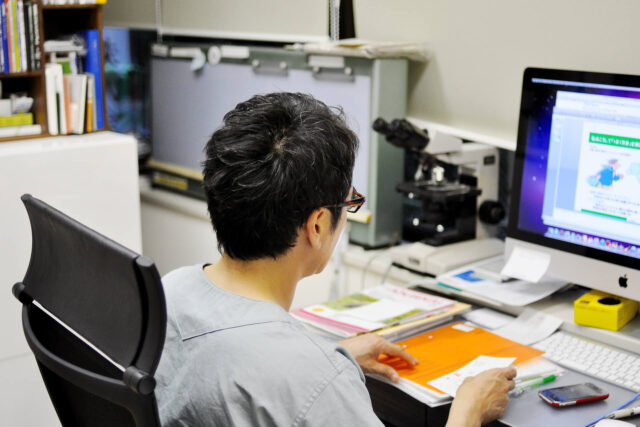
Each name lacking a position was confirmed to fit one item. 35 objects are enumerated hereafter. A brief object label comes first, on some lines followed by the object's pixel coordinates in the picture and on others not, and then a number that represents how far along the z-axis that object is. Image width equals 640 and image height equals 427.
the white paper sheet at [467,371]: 1.50
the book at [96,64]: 2.82
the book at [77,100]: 2.76
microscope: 2.12
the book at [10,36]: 2.54
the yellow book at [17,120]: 2.65
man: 1.06
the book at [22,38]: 2.57
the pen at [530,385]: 1.51
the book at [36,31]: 2.61
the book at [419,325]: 1.73
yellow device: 1.72
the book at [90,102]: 2.79
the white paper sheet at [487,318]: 1.83
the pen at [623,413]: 1.41
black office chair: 0.87
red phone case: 1.44
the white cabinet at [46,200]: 2.44
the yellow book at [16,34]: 2.56
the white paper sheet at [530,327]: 1.75
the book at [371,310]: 1.73
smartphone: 1.45
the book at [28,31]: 2.59
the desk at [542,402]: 1.42
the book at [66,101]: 2.74
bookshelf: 2.65
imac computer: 1.67
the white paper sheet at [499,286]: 1.87
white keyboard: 1.57
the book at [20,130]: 2.62
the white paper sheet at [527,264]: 1.85
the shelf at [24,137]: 2.62
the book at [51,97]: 2.68
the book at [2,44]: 2.53
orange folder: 1.58
